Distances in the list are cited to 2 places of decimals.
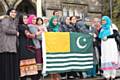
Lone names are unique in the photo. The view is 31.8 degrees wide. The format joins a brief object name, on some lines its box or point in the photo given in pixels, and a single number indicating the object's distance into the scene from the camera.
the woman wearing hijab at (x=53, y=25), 5.68
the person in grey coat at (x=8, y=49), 5.13
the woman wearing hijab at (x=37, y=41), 5.55
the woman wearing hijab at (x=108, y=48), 5.82
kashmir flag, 5.61
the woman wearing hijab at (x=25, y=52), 5.41
